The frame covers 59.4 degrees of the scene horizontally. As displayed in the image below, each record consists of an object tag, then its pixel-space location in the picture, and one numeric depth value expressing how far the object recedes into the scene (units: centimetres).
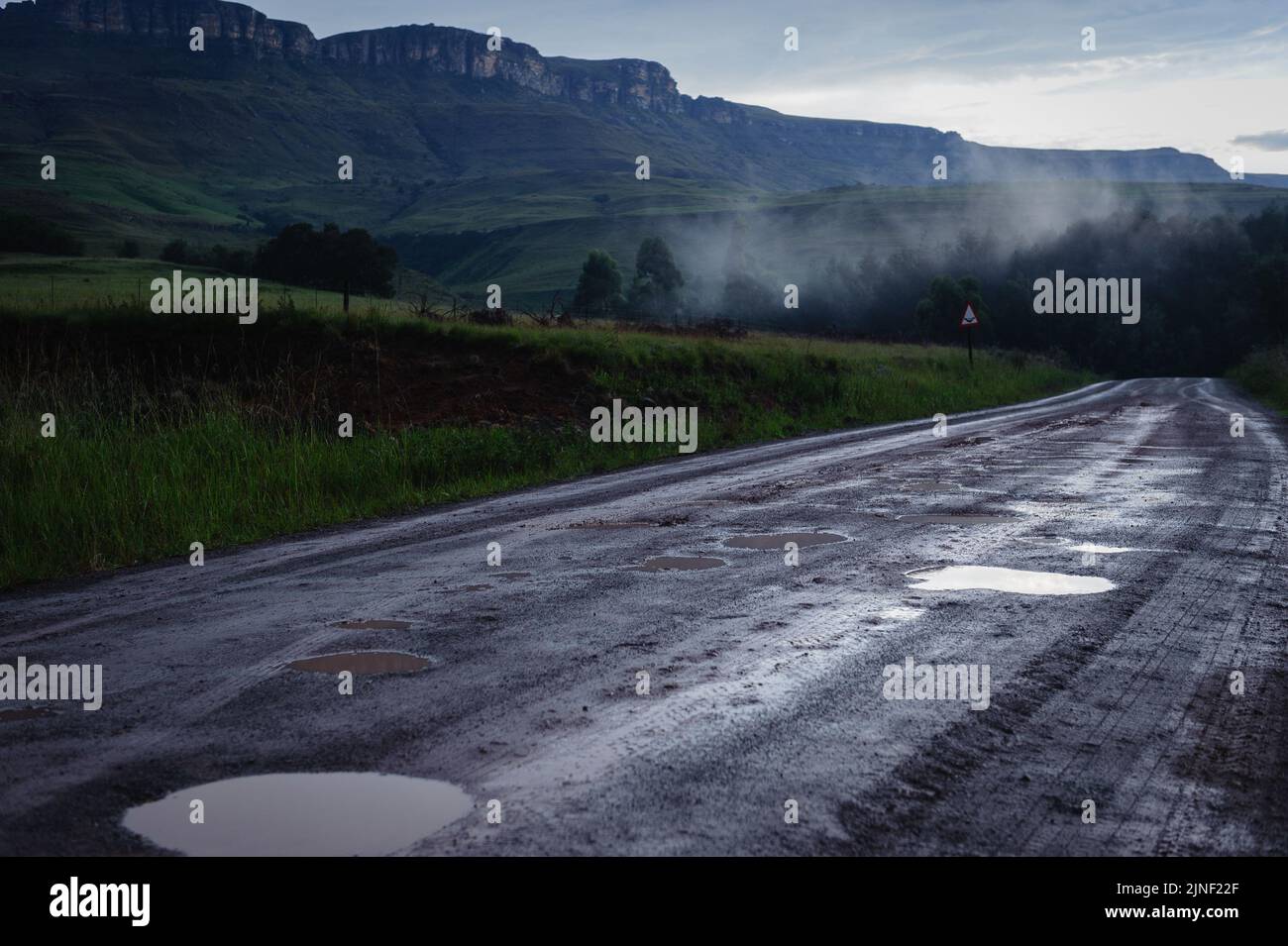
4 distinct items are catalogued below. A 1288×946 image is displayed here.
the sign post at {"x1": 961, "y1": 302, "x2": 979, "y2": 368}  3988
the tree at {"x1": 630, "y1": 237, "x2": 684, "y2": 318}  12962
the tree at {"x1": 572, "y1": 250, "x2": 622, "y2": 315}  12550
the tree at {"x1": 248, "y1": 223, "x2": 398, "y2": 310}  7631
